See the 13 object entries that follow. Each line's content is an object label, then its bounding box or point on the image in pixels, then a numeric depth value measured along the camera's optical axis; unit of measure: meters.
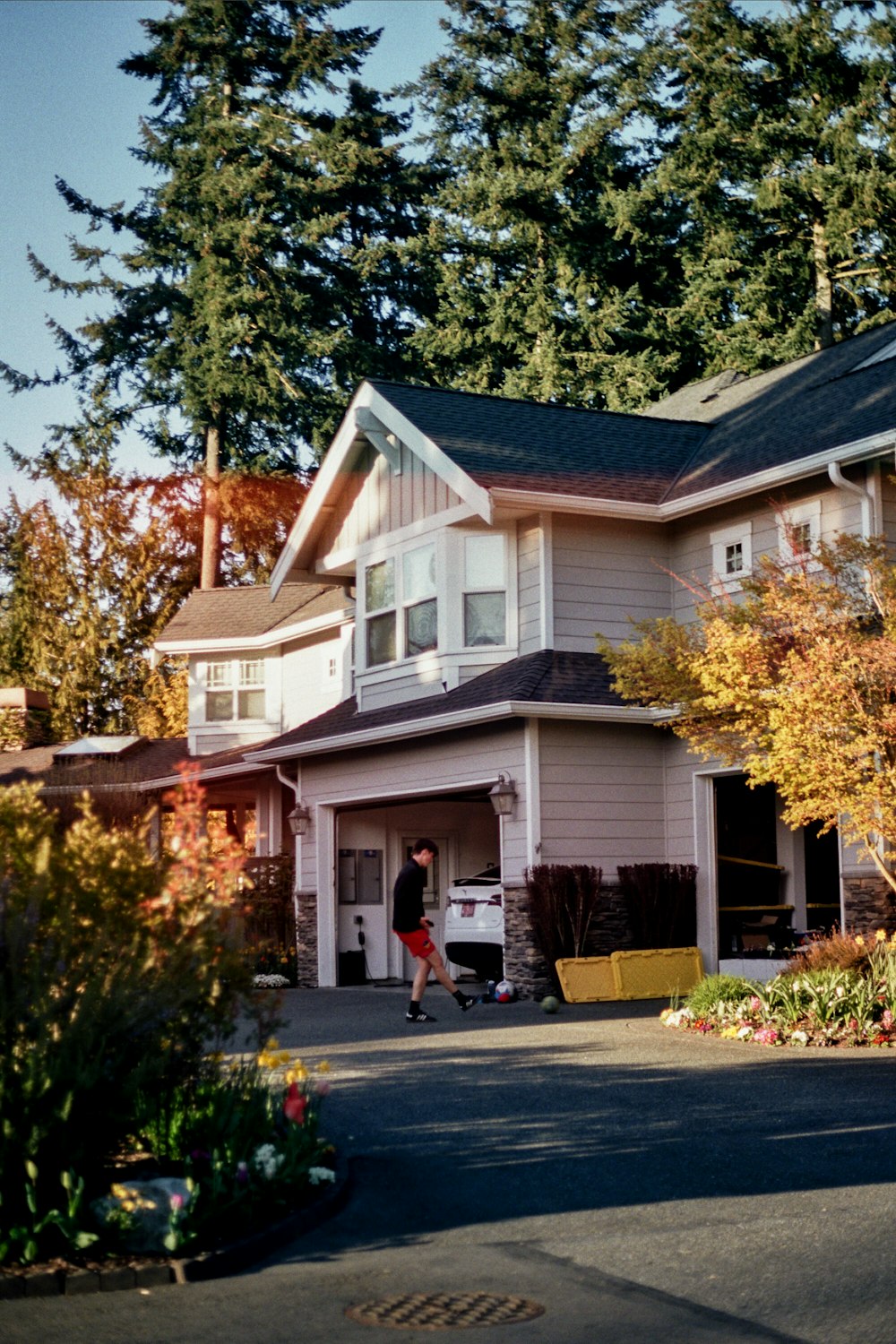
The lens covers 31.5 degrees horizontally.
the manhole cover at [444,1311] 5.78
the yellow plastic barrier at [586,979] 17.50
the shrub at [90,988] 6.68
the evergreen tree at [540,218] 37.81
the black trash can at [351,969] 22.72
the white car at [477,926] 19.61
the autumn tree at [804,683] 13.19
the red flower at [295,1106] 7.78
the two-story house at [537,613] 18.38
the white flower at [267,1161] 7.20
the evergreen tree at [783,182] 35.16
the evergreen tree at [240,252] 41.69
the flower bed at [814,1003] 13.17
